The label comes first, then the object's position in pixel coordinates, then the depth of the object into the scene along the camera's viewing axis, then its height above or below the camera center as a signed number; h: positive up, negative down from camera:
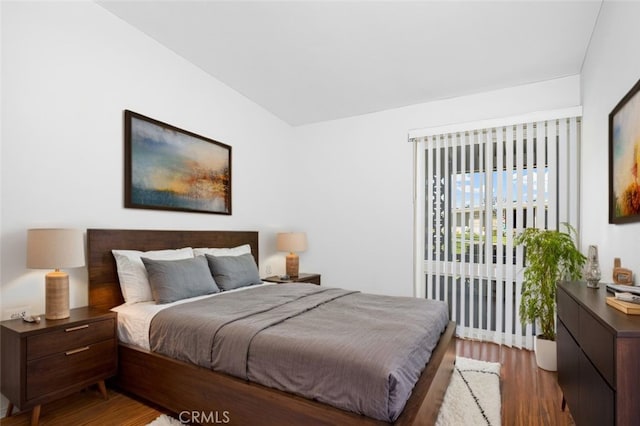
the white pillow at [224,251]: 3.36 -0.42
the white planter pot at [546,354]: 2.92 -1.22
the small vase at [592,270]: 2.07 -0.35
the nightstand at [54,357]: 1.93 -0.91
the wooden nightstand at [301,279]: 4.11 -0.85
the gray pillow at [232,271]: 3.19 -0.59
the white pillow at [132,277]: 2.68 -0.53
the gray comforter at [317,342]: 1.56 -0.72
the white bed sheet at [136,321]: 2.37 -0.80
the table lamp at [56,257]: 2.10 -0.30
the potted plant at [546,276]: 2.94 -0.56
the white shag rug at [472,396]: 2.13 -1.30
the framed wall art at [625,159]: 1.81 +0.33
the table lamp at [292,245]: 4.36 -0.45
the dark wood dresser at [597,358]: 1.19 -0.61
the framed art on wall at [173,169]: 2.94 +0.41
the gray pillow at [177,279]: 2.62 -0.56
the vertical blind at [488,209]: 3.47 +0.05
